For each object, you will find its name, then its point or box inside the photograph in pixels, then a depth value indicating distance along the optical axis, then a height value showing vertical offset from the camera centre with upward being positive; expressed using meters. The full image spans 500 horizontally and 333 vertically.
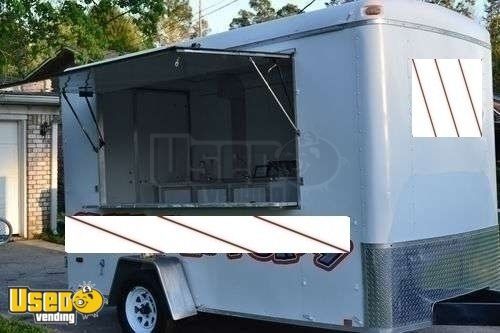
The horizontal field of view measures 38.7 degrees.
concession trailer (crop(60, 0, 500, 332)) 5.23 +0.06
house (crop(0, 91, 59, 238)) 14.52 +0.47
